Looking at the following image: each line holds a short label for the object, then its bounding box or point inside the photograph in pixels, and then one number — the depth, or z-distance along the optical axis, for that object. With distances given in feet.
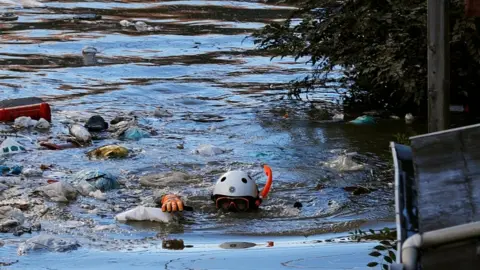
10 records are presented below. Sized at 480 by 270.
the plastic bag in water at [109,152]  67.82
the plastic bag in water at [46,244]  46.11
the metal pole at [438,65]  43.65
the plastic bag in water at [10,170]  63.05
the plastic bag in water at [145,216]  52.37
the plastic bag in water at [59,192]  56.59
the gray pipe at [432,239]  23.44
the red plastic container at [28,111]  79.25
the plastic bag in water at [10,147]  68.33
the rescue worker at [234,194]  53.93
